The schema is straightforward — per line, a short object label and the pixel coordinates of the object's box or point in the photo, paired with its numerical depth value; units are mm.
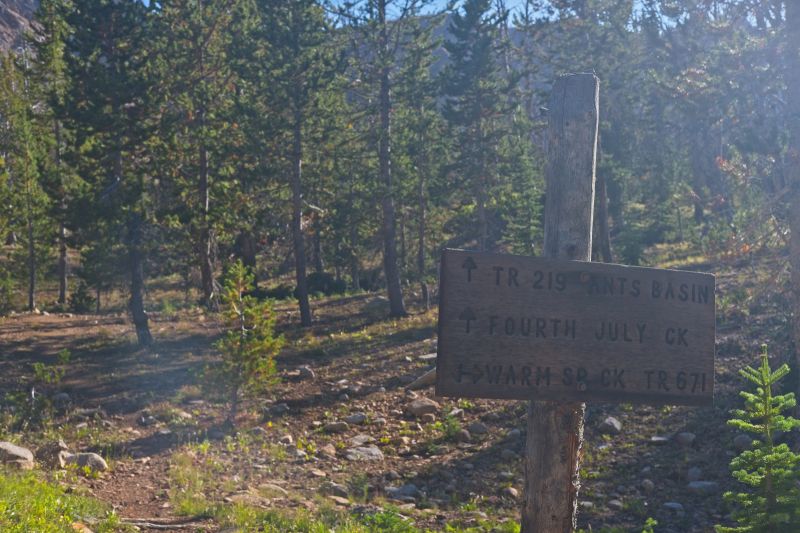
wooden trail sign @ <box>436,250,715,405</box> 3588
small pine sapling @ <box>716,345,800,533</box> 5945
